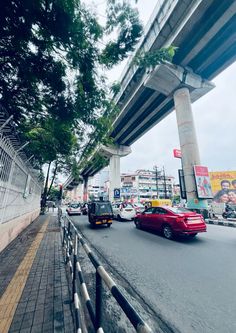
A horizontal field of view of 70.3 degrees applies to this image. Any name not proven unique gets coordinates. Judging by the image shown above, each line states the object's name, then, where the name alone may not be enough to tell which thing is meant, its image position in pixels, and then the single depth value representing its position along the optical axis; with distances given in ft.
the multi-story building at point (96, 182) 350.15
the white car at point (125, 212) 49.11
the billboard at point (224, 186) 93.87
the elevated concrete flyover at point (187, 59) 38.83
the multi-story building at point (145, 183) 250.98
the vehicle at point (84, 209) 73.85
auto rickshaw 36.17
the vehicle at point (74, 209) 68.92
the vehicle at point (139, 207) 59.49
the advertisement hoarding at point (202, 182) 49.19
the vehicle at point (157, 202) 71.03
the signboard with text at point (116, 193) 78.07
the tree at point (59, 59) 10.46
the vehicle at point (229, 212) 47.70
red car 23.52
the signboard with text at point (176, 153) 80.38
